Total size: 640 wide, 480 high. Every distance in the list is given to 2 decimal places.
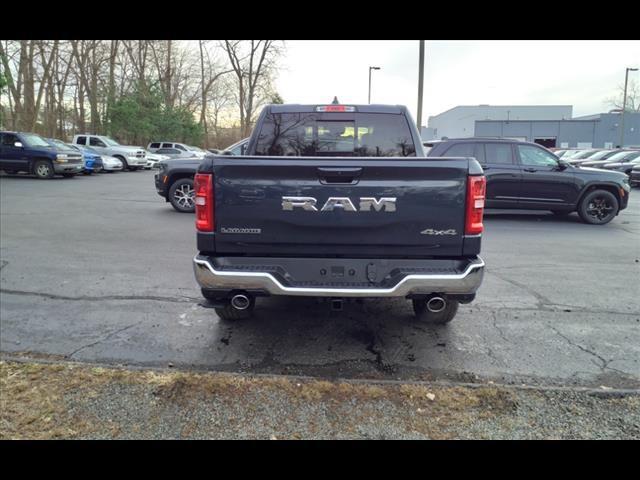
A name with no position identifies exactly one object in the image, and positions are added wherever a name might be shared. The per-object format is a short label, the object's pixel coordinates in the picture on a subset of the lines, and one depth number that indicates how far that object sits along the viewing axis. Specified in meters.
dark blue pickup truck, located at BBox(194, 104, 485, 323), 3.16
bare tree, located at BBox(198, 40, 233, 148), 48.31
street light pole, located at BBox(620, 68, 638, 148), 48.44
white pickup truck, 26.05
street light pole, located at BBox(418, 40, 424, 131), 16.89
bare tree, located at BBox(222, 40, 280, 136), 46.38
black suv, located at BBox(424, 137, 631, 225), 10.23
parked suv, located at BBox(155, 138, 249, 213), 10.66
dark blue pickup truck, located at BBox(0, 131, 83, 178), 18.16
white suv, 34.17
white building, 68.89
